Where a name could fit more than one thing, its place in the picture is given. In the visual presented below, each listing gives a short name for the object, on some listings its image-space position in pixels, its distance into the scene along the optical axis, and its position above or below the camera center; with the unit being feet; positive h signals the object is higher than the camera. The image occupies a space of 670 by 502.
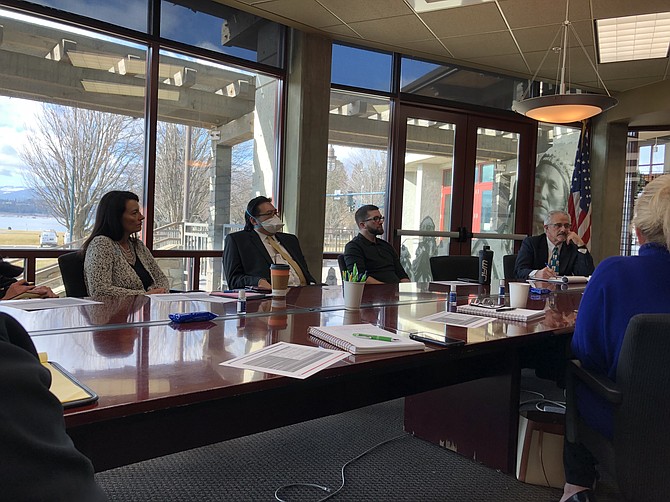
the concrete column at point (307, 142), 16.26 +2.78
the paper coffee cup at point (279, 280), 7.90 -0.75
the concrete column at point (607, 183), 21.81 +2.53
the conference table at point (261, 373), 3.77 -1.11
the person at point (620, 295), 5.25 -0.51
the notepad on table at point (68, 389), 3.17 -1.07
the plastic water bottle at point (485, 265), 11.41 -0.59
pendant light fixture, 10.73 +2.84
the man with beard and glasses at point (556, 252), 13.69 -0.28
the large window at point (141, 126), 12.63 +2.65
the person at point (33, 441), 1.69 -0.75
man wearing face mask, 10.84 -0.48
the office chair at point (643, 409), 4.55 -1.48
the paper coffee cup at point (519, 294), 7.85 -0.81
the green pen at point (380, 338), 5.10 -1.02
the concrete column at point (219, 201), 15.80 +0.80
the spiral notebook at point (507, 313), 6.98 -1.01
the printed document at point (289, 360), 4.09 -1.08
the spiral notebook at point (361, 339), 4.75 -1.03
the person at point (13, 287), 7.74 -1.02
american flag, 21.31 +2.05
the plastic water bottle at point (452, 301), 7.72 -0.96
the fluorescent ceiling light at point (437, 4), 13.37 +6.00
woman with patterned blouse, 8.78 -0.57
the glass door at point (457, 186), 19.49 +2.00
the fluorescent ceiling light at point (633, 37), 13.99 +5.96
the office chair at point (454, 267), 13.17 -0.77
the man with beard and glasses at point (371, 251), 12.65 -0.42
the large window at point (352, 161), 18.06 +2.54
